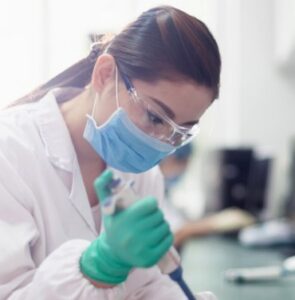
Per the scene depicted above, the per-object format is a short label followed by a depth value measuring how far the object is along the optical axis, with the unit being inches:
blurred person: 93.5
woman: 40.7
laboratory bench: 67.1
